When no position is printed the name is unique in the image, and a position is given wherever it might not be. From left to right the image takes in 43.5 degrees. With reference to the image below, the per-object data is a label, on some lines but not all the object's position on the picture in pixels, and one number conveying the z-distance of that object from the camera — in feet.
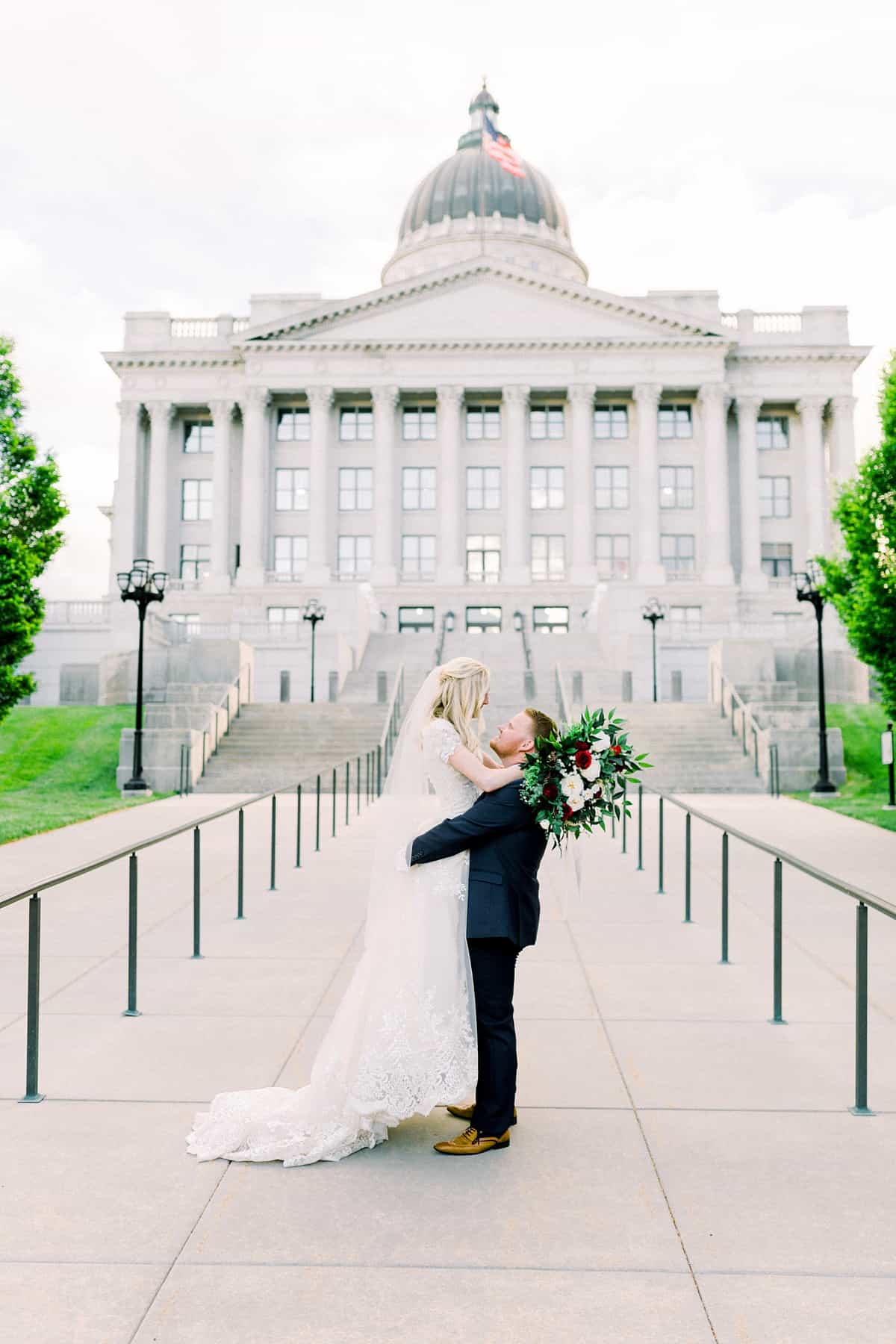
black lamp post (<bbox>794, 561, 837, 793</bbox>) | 78.33
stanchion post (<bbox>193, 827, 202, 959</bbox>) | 28.96
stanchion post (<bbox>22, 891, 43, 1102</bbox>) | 17.92
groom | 15.93
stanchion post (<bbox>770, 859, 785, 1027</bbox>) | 22.53
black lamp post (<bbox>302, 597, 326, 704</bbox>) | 124.10
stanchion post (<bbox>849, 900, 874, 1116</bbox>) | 17.44
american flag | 196.65
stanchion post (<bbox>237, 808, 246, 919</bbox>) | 33.60
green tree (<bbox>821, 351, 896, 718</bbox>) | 62.39
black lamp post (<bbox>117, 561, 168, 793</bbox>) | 79.36
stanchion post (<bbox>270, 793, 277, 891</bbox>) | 38.63
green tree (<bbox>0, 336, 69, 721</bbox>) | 71.51
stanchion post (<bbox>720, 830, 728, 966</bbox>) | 28.60
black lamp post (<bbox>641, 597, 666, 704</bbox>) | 123.95
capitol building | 192.65
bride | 15.71
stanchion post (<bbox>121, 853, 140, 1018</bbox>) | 23.02
